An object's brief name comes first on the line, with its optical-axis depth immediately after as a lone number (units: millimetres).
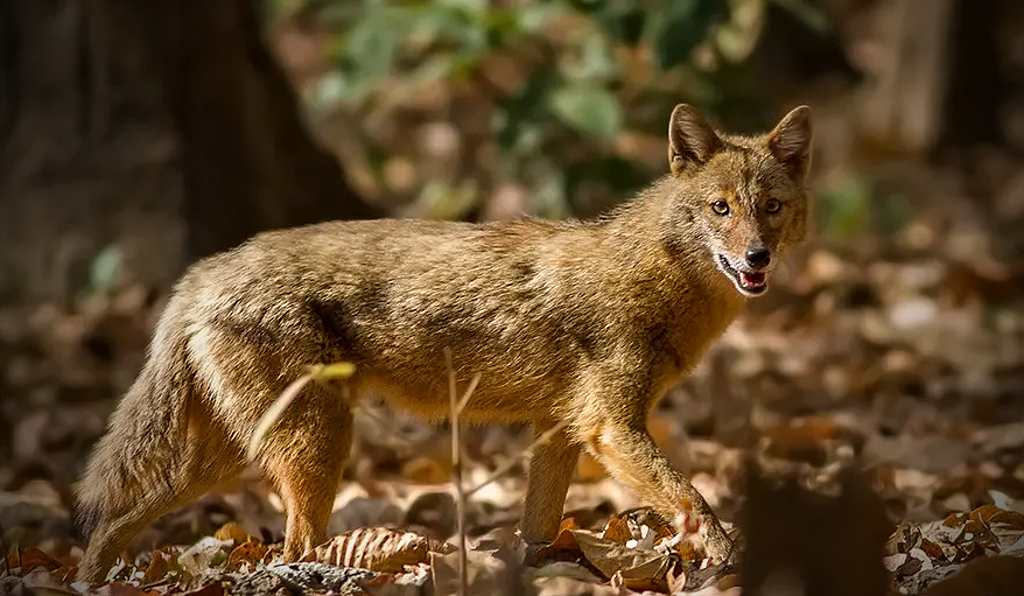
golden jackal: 11945
